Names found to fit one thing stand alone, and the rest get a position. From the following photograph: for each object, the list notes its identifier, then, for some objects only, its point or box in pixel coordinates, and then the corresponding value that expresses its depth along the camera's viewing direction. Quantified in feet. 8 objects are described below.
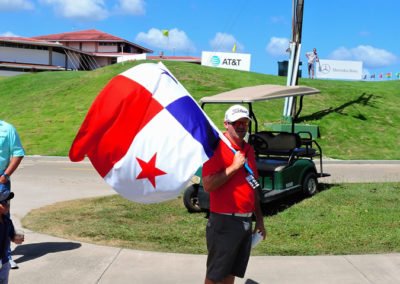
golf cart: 23.77
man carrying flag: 10.99
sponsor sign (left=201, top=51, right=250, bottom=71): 142.31
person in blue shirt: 14.28
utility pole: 56.34
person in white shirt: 111.22
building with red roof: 177.17
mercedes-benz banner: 130.41
